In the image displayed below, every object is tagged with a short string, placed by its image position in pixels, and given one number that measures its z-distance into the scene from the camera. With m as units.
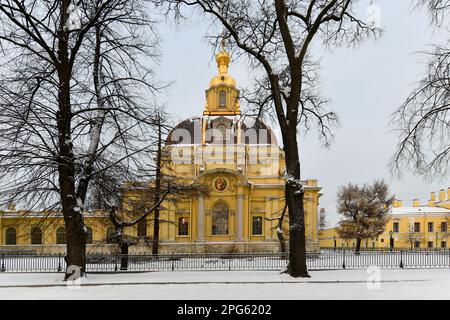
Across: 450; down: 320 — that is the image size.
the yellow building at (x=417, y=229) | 76.19
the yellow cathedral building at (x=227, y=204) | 47.75
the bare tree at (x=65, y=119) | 14.73
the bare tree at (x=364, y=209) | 53.75
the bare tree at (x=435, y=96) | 12.56
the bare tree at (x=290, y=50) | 15.76
